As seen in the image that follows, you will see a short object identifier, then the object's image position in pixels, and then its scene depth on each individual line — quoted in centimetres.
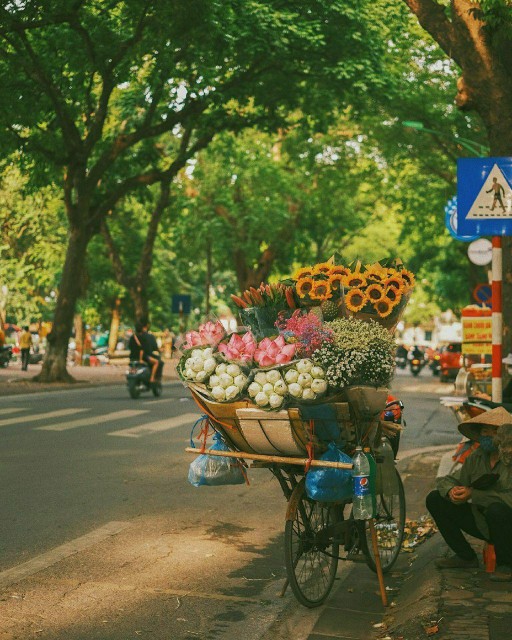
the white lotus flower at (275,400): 584
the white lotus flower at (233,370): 601
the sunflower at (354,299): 635
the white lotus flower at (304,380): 586
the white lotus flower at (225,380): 600
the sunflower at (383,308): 637
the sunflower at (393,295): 642
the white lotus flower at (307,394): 586
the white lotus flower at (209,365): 607
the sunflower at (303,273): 654
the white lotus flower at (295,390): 583
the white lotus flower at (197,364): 611
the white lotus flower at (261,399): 586
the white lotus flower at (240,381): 600
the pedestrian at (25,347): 4003
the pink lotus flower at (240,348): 611
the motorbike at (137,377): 2383
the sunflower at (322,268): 655
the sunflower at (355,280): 643
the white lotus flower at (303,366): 589
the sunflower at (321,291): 642
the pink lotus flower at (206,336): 628
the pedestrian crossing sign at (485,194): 780
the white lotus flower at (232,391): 598
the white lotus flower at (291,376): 586
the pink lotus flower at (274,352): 598
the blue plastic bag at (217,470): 657
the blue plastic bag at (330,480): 593
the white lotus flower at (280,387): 585
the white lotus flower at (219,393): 600
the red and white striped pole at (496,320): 825
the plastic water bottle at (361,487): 599
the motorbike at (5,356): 4322
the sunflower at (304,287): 646
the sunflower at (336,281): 650
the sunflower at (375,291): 640
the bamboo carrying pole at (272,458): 593
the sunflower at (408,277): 658
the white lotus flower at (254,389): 593
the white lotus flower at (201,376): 609
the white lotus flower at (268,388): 589
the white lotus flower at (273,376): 589
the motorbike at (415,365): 5322
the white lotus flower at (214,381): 602
